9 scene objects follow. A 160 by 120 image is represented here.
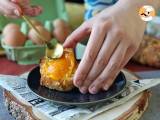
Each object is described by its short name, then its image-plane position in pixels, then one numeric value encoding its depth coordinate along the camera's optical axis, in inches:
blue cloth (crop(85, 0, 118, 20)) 35.5
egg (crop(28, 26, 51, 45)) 30.8
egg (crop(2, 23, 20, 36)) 31.0
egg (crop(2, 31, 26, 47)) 30.2
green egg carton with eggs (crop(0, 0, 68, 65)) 30.2
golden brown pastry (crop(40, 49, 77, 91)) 21.2
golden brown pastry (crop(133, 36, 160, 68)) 29.1
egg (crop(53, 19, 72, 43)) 31.9
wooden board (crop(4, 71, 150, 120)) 19.9
